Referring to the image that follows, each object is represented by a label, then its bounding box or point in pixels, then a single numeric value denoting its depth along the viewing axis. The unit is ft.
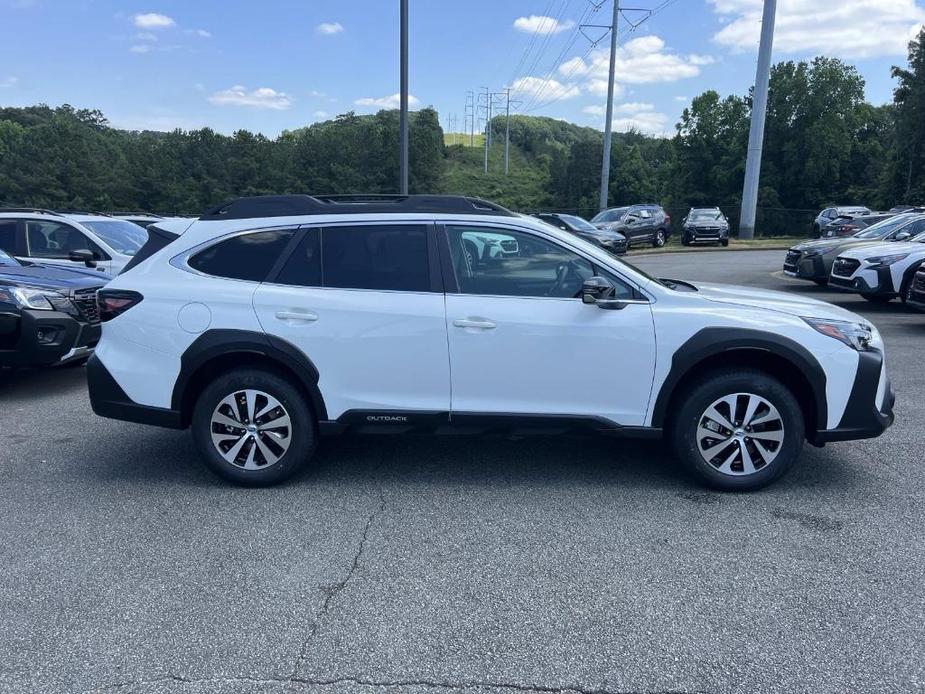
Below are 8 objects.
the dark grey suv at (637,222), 89.97
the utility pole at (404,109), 50.40
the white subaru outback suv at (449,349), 14.16
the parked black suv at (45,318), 20.99
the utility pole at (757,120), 87.86
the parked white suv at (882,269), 36.83
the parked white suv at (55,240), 32.17
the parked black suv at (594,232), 72.52
